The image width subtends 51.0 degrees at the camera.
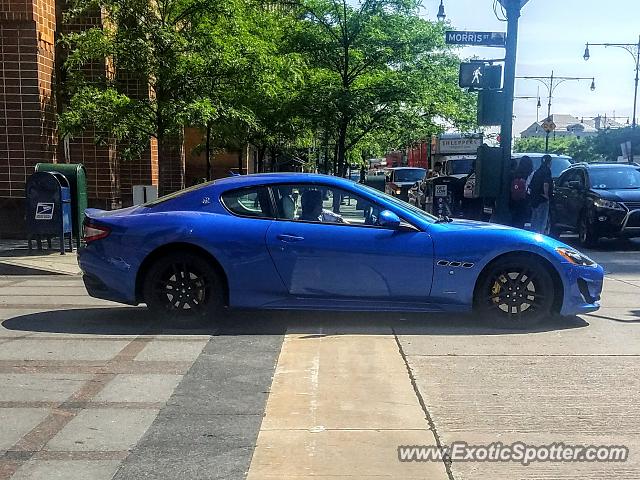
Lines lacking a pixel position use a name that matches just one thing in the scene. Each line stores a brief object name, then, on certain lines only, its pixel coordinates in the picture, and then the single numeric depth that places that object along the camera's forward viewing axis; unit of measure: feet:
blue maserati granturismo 21.08
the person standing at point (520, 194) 42.65
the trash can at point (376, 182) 116.01
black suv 42.63
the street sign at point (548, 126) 125.72
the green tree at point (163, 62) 39.34
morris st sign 36.47
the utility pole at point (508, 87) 34.35
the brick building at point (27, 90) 42.34
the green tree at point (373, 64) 54.39
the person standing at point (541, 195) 41.57
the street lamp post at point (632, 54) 110.93
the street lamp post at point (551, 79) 142.51
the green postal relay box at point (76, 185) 39.93
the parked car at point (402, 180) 94.84
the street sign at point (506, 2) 34.06
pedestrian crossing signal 34.50
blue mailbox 36.96
